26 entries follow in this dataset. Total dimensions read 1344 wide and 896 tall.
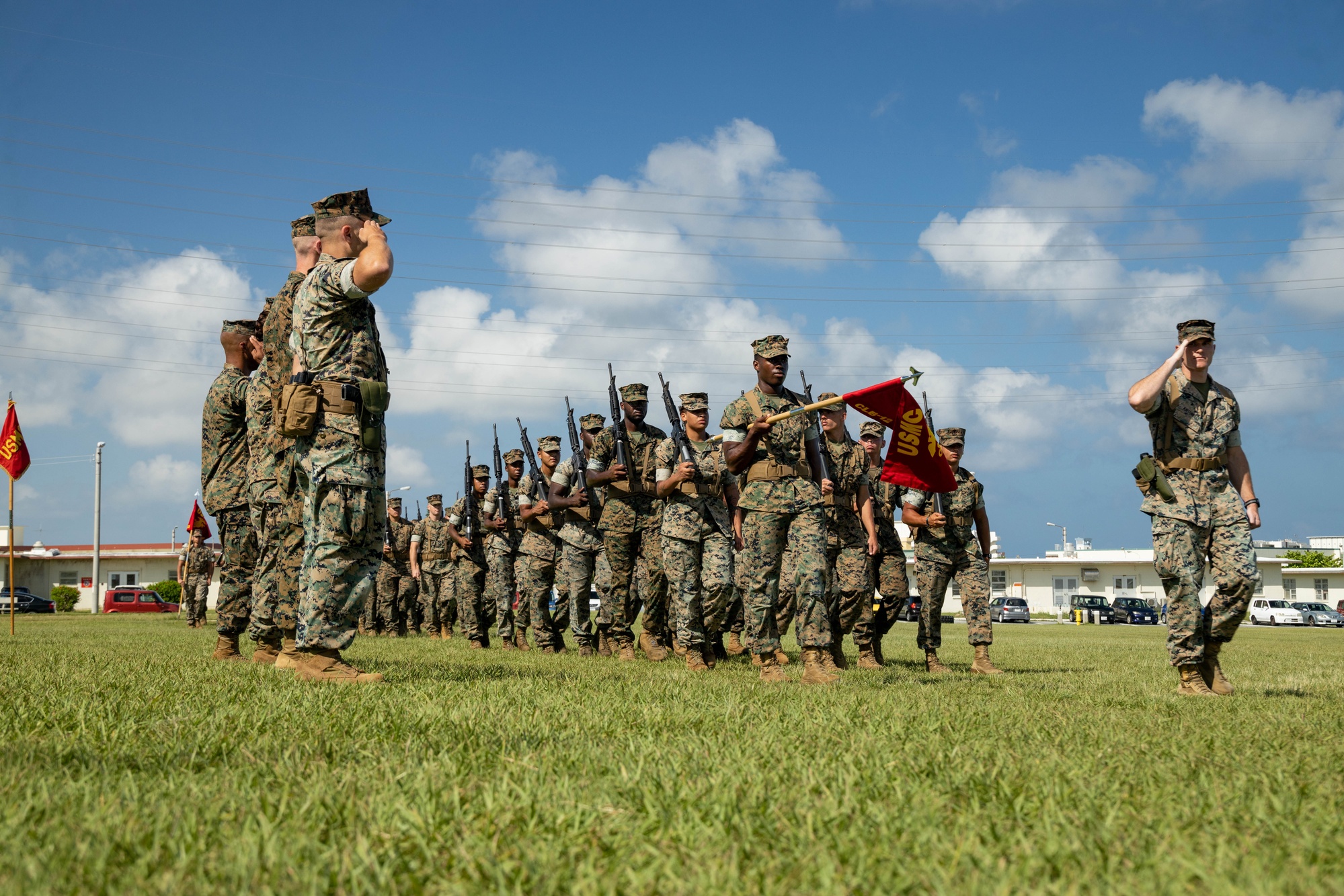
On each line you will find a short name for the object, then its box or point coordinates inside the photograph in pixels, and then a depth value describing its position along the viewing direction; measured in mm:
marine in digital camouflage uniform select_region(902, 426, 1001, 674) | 10367
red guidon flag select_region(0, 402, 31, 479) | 17156
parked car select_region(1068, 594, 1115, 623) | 54500
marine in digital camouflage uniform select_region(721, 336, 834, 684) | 7398
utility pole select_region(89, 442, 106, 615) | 49562
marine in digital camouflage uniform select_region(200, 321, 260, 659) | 8484
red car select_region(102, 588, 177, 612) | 54750
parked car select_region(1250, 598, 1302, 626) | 54875
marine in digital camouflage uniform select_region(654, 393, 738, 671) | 9289
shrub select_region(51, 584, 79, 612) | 59531
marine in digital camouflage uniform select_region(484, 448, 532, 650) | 14227
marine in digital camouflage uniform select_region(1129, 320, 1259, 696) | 7125
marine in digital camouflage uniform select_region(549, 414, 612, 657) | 11875
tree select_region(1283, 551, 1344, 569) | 85062
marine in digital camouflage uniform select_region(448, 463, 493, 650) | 14695
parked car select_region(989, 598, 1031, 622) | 53500
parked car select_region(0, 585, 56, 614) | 55516
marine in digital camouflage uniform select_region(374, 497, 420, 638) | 19734
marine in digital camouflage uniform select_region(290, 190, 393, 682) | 6074
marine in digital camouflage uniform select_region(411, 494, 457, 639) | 17875
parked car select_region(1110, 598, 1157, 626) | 52250
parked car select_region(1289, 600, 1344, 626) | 54906
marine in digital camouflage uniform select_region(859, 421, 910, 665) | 10906
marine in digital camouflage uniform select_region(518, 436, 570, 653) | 12953
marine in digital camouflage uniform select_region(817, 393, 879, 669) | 10211
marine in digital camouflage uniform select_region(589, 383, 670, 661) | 11172
